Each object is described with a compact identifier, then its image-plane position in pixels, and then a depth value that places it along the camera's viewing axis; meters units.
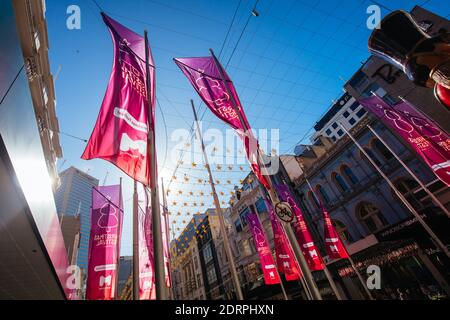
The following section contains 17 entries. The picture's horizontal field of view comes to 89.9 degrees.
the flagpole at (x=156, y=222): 2.90
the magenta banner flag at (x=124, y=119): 4.01
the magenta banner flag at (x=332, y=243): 13.65
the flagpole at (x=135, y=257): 6.81
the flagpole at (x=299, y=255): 3.90
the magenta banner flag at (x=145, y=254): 11.16
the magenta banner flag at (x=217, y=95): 6.42
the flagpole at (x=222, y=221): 6.68
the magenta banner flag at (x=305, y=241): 13.66
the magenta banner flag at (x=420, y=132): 9.35
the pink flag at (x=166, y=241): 11.99
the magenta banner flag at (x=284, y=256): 14.19
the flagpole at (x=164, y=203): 13.44
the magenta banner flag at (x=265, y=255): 15.51
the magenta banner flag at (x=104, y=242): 10.18
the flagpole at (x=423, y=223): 10.95
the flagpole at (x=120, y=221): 11.23
